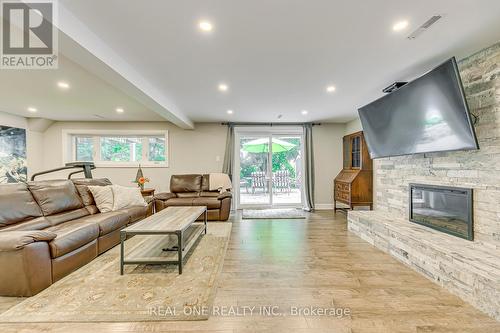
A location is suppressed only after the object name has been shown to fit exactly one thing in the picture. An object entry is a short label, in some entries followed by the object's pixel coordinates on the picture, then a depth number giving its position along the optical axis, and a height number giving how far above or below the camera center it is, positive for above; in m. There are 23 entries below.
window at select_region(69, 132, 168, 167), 5.86 +0.53
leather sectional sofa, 1.88 -0.64
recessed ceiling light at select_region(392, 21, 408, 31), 1.87 +1.19
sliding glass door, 6.12 +0.00
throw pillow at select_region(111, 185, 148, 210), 3.59 -0.47
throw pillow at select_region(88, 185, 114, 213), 3.46 -0.44
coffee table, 2.28 -0.92
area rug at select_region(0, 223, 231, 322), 1.66 -1.07
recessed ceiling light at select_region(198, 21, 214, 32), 1.87 +1.20
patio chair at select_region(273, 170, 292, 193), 6.19 -0.36
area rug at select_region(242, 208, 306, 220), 4.96 -1.06
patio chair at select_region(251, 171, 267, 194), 6.16 -0.30
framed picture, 4.78 +0.33
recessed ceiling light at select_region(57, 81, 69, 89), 3.24 +1.24
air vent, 1.80 +1.19
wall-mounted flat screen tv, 2.19 +0.59
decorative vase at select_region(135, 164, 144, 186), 5.19 -0.14
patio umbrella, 6.14 +0.60
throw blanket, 5.21 -0.32
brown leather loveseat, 4.58 -0.61
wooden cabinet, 4.89 -0.27
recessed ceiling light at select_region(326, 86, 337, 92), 3.37 +1.20
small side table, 4.91 -0.51
